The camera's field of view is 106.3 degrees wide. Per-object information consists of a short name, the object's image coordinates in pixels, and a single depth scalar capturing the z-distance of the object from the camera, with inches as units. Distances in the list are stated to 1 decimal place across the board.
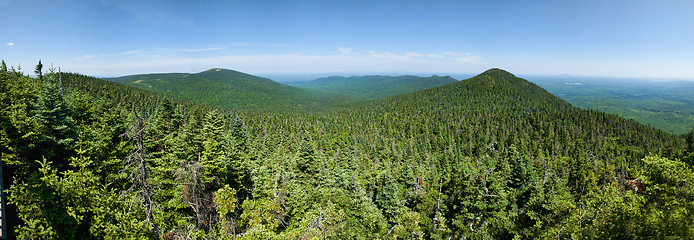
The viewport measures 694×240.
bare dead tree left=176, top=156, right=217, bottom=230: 659.4
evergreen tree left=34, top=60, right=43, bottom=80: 2296.6
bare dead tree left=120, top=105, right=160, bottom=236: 450.0
